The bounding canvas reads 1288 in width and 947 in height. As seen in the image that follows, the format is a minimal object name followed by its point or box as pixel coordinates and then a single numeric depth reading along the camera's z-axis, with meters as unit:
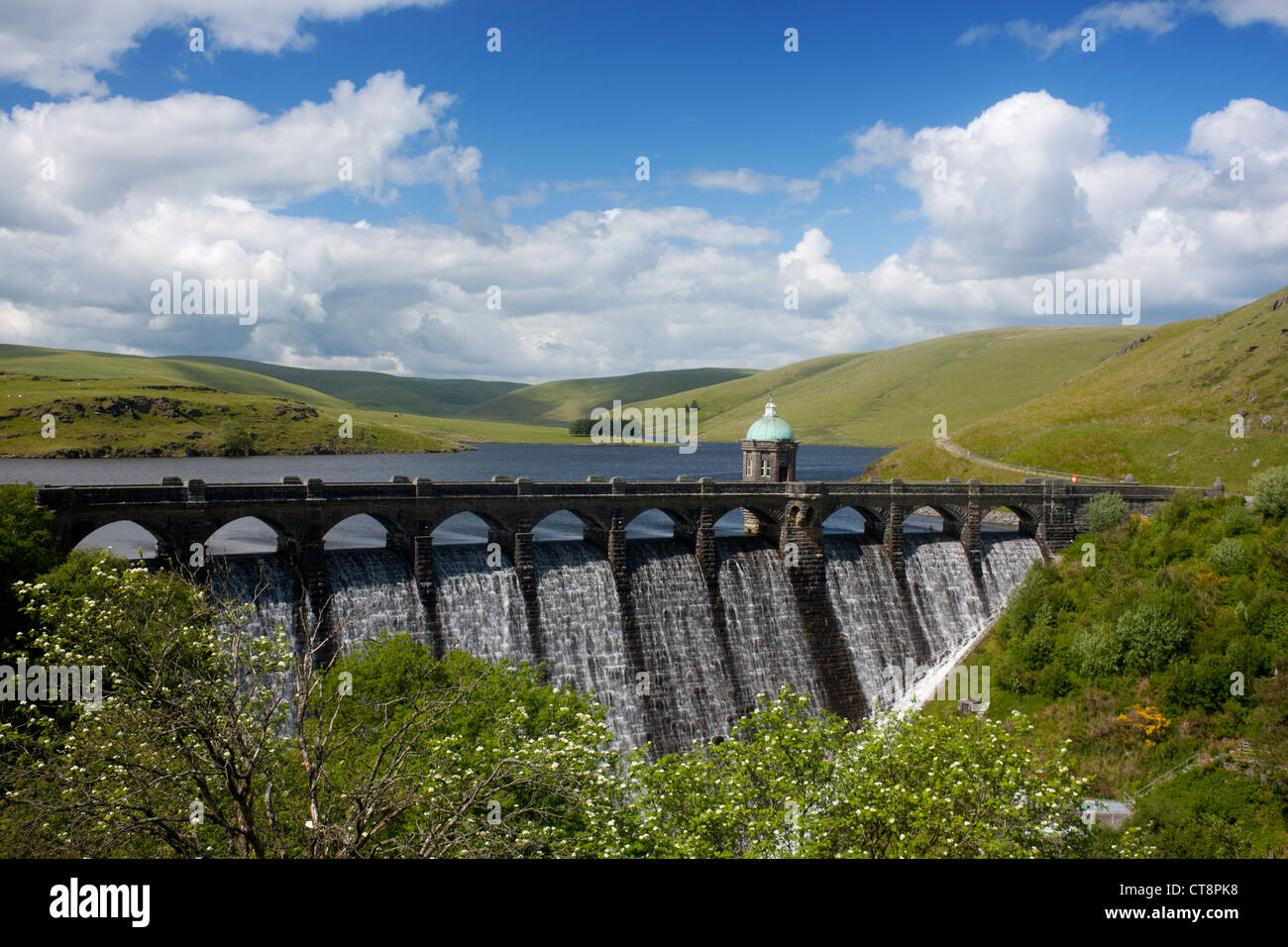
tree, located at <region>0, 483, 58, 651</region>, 38.03
